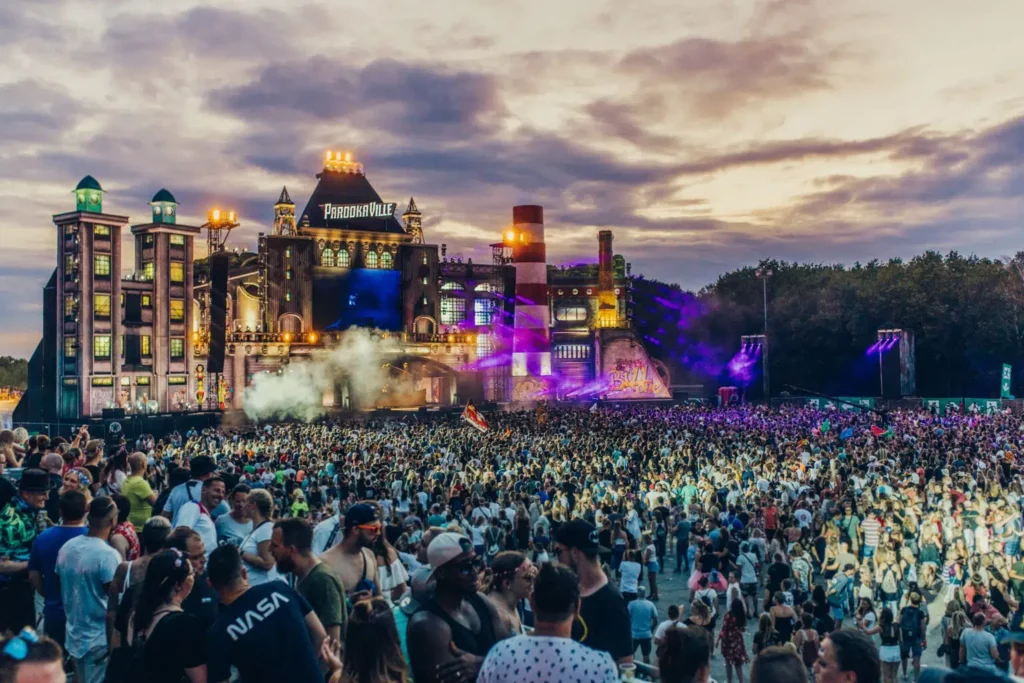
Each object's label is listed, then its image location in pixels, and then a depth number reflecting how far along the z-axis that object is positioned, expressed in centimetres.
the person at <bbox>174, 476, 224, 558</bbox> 809
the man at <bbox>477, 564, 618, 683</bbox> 423
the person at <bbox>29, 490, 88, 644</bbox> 749
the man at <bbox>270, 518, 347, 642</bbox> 587
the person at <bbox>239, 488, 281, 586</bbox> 685
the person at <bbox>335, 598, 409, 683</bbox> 478
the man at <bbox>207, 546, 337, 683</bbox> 492
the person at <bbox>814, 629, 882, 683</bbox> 471
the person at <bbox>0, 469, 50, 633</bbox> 807
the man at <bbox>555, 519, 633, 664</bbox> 579
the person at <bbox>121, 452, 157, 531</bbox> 991
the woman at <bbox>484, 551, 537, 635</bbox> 602
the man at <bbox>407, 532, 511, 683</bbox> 498
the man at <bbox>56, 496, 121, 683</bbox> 717
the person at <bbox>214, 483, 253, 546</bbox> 856
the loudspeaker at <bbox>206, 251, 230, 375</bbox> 5988
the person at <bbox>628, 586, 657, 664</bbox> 1257
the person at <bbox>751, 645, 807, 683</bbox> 470
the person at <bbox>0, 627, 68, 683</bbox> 435
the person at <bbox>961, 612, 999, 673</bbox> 1046
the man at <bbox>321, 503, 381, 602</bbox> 643
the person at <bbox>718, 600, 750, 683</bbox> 1227
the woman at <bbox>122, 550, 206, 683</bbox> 512
